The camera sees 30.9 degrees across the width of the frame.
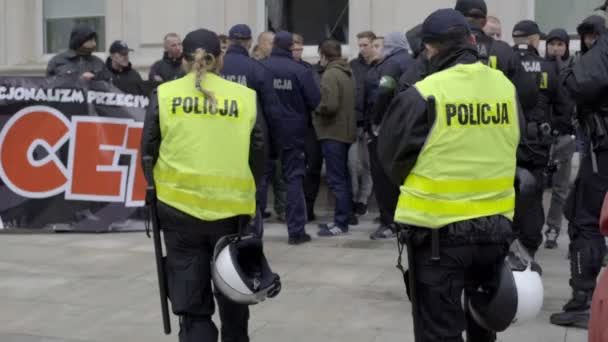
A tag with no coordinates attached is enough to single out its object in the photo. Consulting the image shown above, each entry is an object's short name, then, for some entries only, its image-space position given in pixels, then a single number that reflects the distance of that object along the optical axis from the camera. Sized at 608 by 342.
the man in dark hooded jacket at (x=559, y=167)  9.50
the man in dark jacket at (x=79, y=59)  10.98
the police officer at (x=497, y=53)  6.91
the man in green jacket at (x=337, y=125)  10.52
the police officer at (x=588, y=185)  6.41
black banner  10.61
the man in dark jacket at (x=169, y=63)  11.72
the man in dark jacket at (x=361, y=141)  10.90
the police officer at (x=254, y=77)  9.09
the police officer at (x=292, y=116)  9.91
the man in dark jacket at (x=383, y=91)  7.34
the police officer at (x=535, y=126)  7.14
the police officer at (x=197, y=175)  5.15
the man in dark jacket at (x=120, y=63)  11.42
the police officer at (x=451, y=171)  4.66
